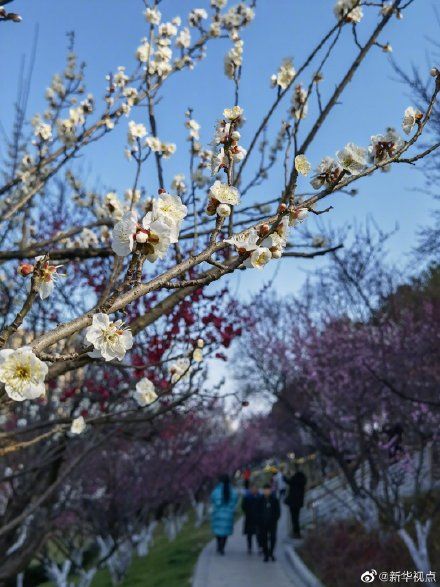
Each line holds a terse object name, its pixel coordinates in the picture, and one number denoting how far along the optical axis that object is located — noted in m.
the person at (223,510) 12.60
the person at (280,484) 26.35
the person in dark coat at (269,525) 11.62
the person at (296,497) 13.77
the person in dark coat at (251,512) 12.33
